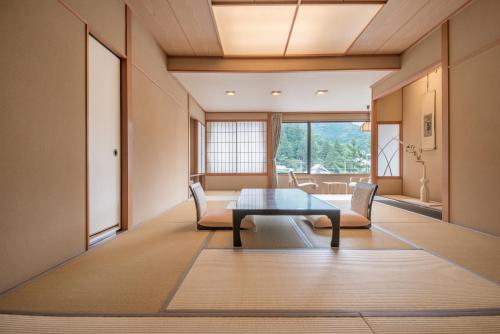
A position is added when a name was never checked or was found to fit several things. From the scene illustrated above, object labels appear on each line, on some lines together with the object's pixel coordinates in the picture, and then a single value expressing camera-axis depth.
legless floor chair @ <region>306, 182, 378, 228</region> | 3.00
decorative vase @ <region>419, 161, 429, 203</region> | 4.86
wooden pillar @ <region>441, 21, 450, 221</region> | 3.29
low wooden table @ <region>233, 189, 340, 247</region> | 2.37
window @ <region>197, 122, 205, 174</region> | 7.20
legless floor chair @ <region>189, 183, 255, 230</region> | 2.95
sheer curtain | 7.98
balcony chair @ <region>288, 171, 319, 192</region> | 6.78
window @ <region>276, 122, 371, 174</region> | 8.19
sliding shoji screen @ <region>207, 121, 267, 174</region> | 8.20
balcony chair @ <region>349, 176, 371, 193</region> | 7.54
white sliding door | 2.44
